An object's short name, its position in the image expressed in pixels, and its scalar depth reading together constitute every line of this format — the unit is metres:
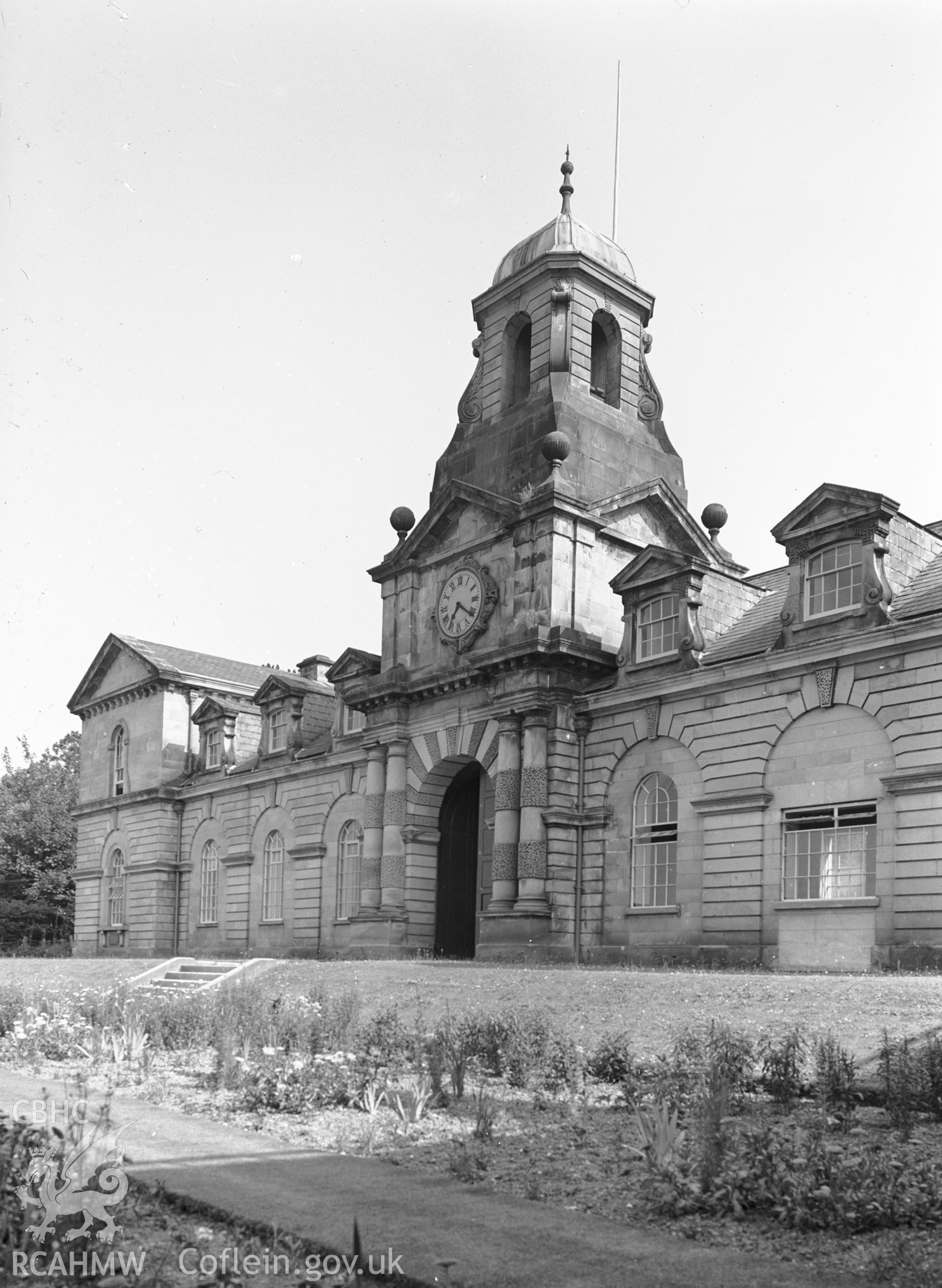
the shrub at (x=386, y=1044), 13.41
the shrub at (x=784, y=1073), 11.31
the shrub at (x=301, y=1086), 11.84
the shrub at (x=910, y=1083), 10.36
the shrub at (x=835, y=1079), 11.34
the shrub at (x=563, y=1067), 12.64
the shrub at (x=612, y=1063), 12.92
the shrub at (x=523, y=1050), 12.83
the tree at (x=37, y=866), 64.88
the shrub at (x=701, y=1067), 11.06
